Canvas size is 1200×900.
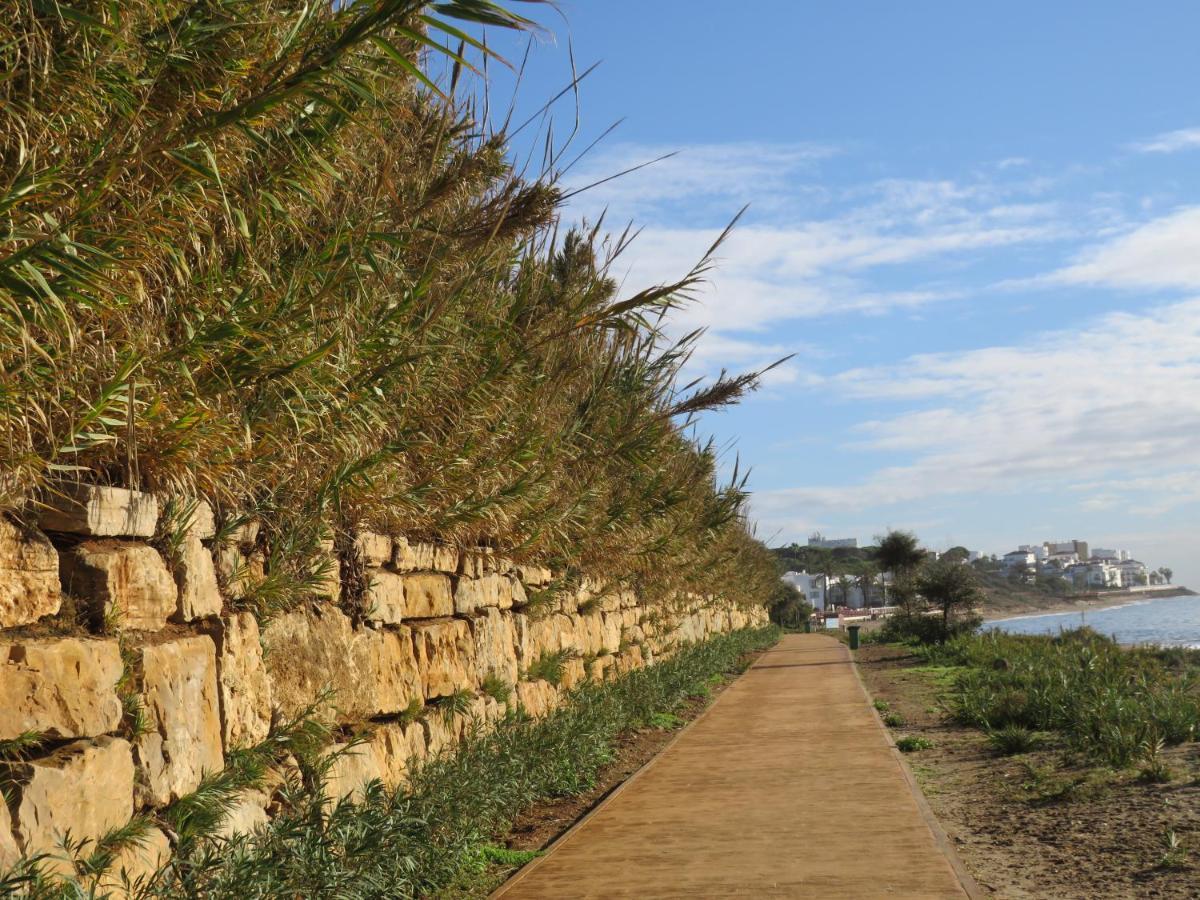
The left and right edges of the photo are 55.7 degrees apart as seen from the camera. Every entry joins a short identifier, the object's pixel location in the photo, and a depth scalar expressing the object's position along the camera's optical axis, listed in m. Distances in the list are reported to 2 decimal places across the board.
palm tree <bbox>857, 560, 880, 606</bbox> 102.54
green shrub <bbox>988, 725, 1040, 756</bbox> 10.69
